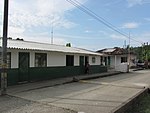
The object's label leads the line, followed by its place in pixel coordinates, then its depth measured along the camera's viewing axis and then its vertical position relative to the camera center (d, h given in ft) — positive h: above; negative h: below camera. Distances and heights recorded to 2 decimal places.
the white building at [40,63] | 26.54 -1.02
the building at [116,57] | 71.03 +1.71
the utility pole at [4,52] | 19.51 +1.17
